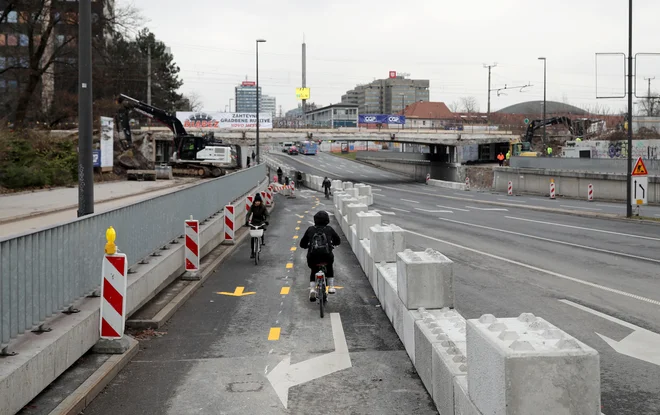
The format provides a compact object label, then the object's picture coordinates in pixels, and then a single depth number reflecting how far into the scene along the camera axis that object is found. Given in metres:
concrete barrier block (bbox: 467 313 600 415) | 4.08
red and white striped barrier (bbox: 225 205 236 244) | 20.94
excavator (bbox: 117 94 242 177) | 53.00
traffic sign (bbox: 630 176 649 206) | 29.05
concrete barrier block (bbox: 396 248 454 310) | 8.35
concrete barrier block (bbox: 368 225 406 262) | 12.30
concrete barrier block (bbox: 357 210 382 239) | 16.38
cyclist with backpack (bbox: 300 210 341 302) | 11.94
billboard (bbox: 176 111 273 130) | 75.94
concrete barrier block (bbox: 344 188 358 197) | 34.80
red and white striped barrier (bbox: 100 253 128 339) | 8.73
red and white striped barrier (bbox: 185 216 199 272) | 14.41
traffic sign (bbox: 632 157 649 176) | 28.09
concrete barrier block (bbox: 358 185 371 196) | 38.62
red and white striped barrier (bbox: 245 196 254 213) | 26.44
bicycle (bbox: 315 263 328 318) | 11.27
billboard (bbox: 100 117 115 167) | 42.08
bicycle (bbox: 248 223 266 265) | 17.38
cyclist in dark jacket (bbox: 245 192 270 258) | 17.86
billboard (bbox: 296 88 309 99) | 136.35
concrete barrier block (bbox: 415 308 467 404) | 6.23
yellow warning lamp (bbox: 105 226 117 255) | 8.80
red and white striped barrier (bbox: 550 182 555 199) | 48.88
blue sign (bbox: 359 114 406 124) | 90.69
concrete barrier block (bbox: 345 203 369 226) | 20.12
